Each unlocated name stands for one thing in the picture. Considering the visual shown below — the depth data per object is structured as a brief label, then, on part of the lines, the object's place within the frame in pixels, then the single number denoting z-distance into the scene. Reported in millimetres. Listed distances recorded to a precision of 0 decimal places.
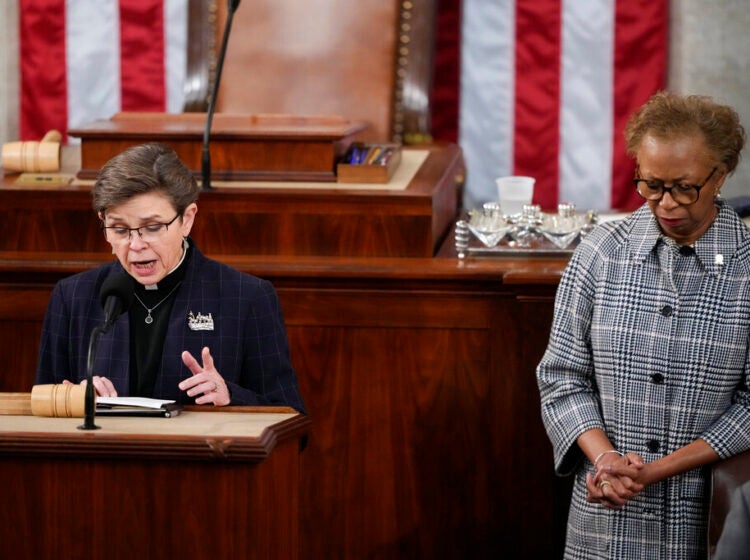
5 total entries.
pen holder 8359
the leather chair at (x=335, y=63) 10977
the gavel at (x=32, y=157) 8820
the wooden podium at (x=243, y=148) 8391
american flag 11406
